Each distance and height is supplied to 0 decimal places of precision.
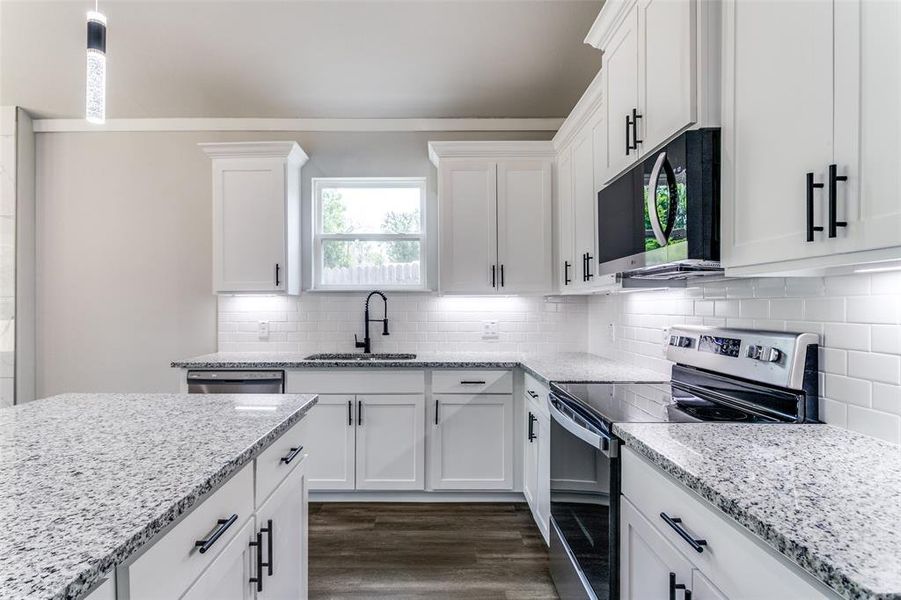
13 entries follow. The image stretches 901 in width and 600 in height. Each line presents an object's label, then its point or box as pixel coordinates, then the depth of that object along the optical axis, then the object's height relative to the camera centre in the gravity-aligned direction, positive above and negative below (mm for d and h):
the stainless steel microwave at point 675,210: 1326 +296
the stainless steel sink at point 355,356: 3264 -431
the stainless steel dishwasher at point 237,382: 2816 -536
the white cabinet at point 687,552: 753 -517
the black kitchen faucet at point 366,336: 3344 -290
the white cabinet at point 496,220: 3100 +556
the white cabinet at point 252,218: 3111 +564
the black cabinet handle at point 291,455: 1405 -518
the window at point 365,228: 3480 +561
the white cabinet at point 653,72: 1326 +790
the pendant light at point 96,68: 1420 +744
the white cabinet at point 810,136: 834 +368
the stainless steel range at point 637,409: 1362 -381
